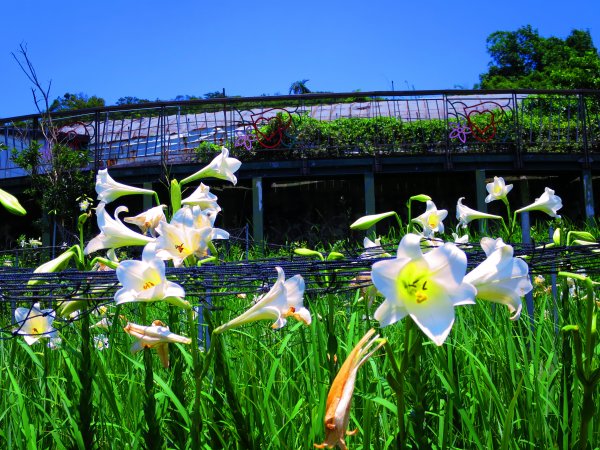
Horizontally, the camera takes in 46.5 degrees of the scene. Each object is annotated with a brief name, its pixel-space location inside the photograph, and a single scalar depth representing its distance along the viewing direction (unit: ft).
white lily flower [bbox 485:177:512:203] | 10.48
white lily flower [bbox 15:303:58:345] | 6.20
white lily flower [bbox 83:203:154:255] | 5.20
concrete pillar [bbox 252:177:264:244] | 37.19
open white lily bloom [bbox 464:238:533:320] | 3.26
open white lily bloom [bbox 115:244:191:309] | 3.64
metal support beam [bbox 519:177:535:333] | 7.52
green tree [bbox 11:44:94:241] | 34.71
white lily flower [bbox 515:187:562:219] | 9.22
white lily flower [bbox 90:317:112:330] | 7.82
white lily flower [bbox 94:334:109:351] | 7.92
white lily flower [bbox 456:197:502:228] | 9.68
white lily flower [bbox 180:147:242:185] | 6.57
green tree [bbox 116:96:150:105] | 152.81
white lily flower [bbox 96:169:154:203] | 6.31
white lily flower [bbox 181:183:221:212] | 5.49
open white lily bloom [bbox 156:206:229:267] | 4.59
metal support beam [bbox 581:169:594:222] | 37.11
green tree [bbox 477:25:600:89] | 101.52
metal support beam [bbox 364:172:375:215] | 36.83
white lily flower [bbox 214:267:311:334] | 3.69
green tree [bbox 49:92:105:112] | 126.21
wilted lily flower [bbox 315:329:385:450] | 2.84
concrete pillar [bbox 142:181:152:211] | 38.04
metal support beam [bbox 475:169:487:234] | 37.17
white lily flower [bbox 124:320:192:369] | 3.95
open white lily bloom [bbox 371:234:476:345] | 2.93
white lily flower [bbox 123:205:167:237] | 5.68
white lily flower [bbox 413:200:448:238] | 9.50
